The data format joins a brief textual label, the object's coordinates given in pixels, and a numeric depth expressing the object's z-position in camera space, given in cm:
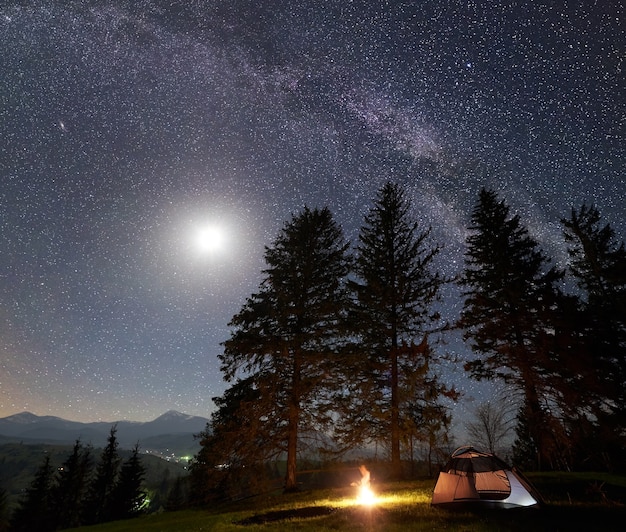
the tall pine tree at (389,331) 1680
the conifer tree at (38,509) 4160
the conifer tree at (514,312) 1798
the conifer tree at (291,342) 1645
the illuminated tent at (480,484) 1034
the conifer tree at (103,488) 4225
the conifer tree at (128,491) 4343
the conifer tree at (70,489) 4341
